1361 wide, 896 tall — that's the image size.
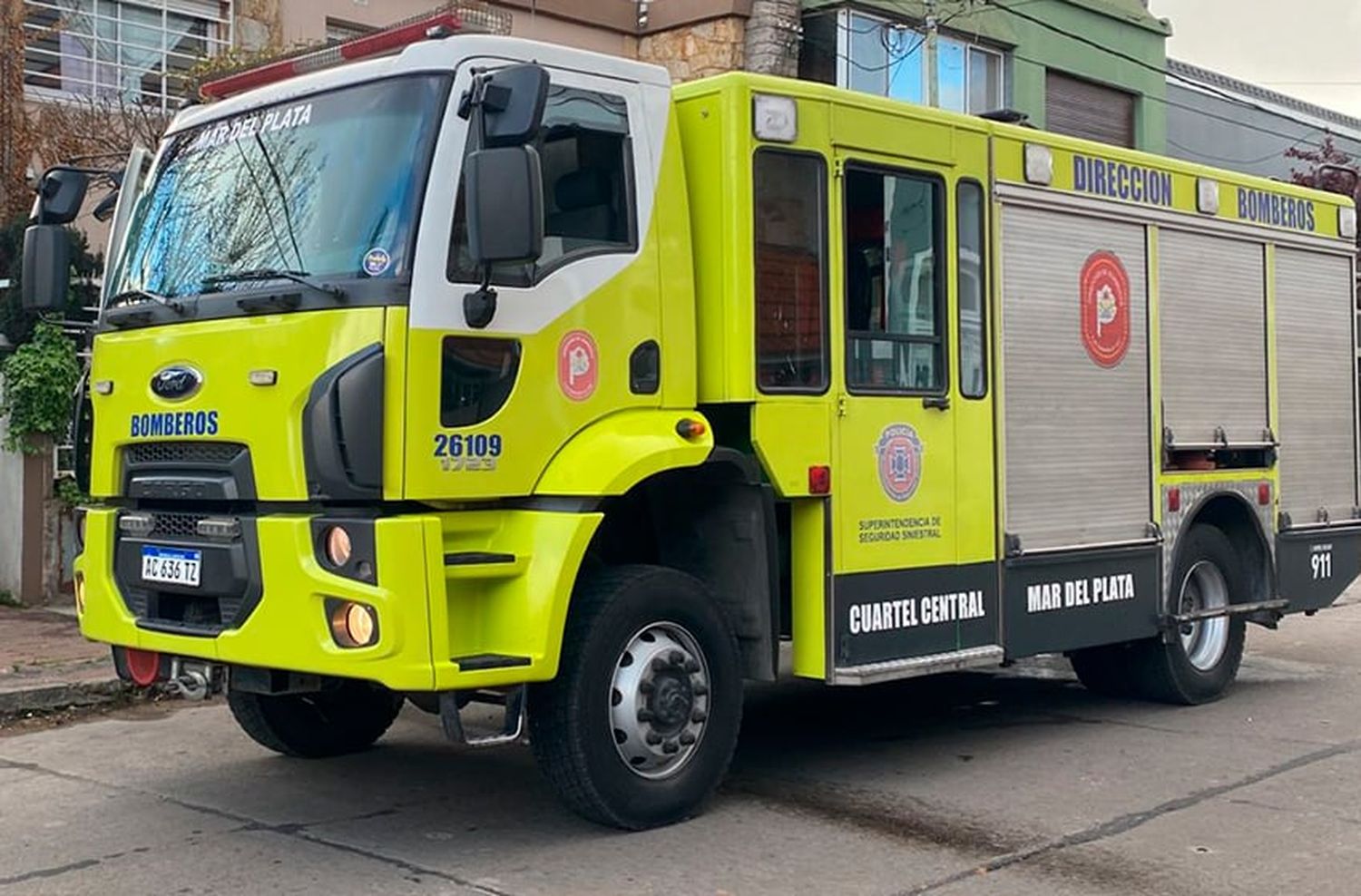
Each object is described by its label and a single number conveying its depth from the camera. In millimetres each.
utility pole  19266
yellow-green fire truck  5984
